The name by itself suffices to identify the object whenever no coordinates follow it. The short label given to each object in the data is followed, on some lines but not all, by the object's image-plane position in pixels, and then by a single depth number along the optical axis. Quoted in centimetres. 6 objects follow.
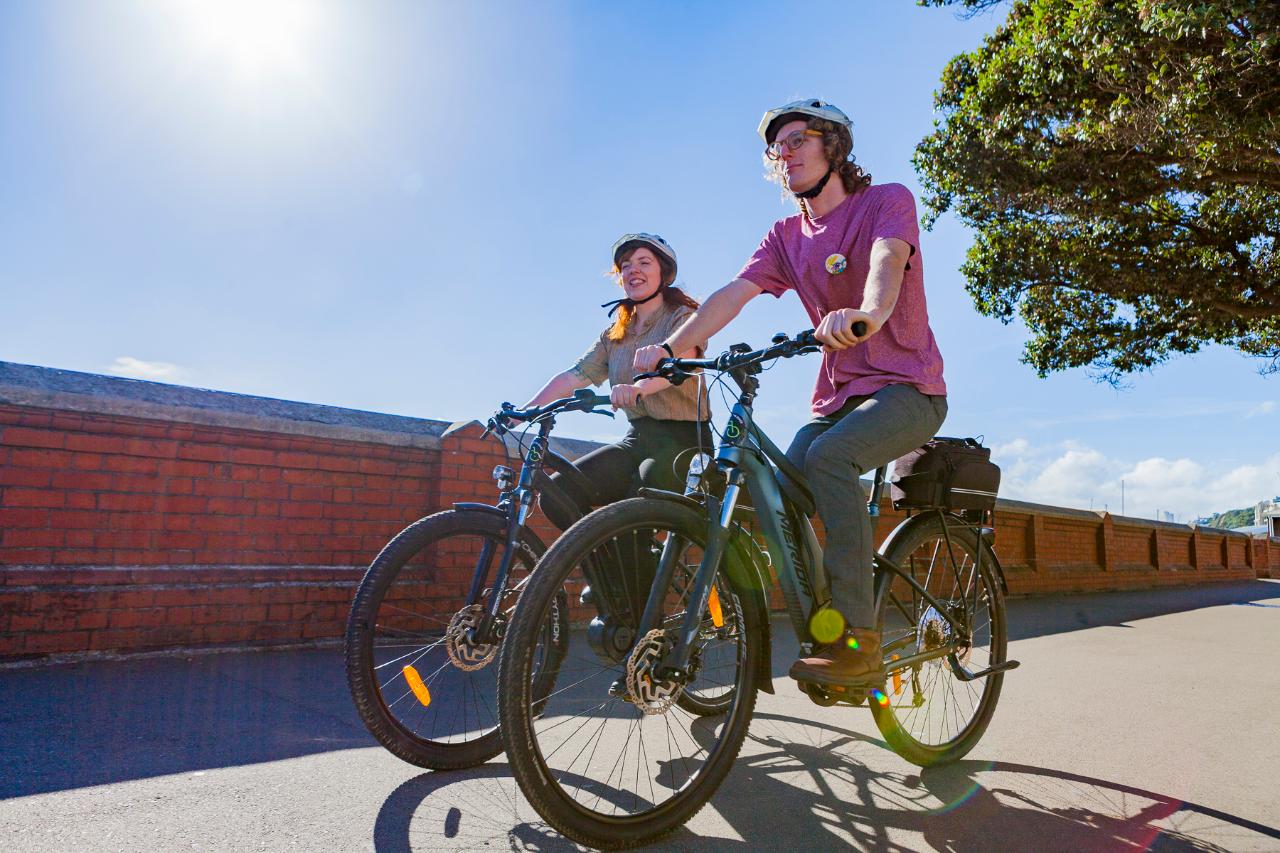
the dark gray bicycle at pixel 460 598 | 281
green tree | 870
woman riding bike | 351
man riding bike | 262
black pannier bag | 333
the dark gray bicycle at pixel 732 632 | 221
